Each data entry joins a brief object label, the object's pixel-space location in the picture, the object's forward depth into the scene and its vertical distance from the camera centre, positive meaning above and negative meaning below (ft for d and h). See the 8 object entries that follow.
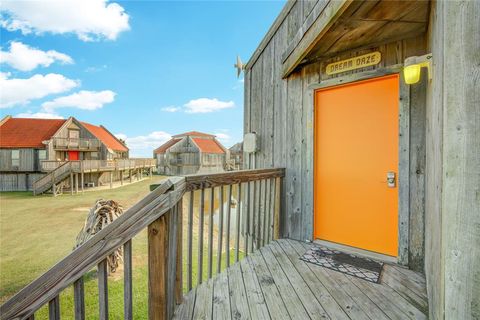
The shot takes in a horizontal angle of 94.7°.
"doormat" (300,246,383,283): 7.01 -3.72
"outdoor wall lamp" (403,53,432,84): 6.01 +2.50
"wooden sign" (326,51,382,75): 8.20 +3.68
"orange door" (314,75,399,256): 8.01 -0.25
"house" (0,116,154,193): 54.29 +1.49
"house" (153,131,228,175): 89.71 +0.94
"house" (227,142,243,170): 104.39 +0.61
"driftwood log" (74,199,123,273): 13.98 -4.02
